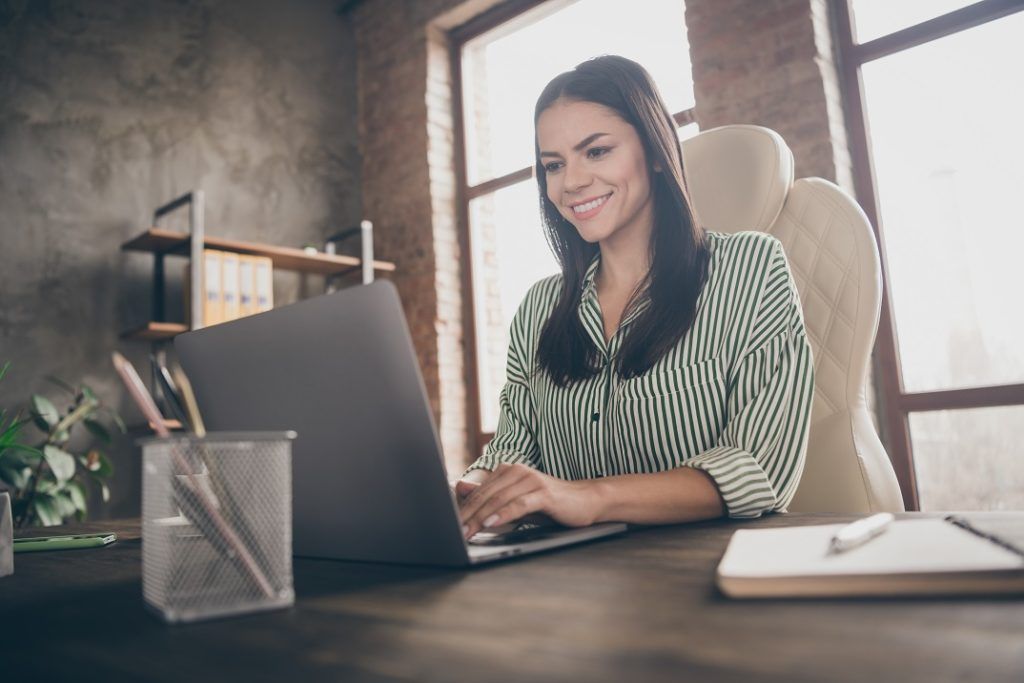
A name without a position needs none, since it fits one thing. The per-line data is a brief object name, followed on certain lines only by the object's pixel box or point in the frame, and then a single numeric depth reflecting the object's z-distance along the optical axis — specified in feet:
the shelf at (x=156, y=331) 11.07
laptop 1.99
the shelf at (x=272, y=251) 11.51
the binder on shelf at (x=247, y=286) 11.91
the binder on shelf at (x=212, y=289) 11.38
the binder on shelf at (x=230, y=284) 11.65
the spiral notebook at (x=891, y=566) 1.48
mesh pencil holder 1.72
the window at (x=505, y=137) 13.00
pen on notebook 1.81
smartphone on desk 3.20
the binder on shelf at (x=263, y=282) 12.11
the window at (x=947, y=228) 8.69
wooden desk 1.19
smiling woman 3.70
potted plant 9.70
